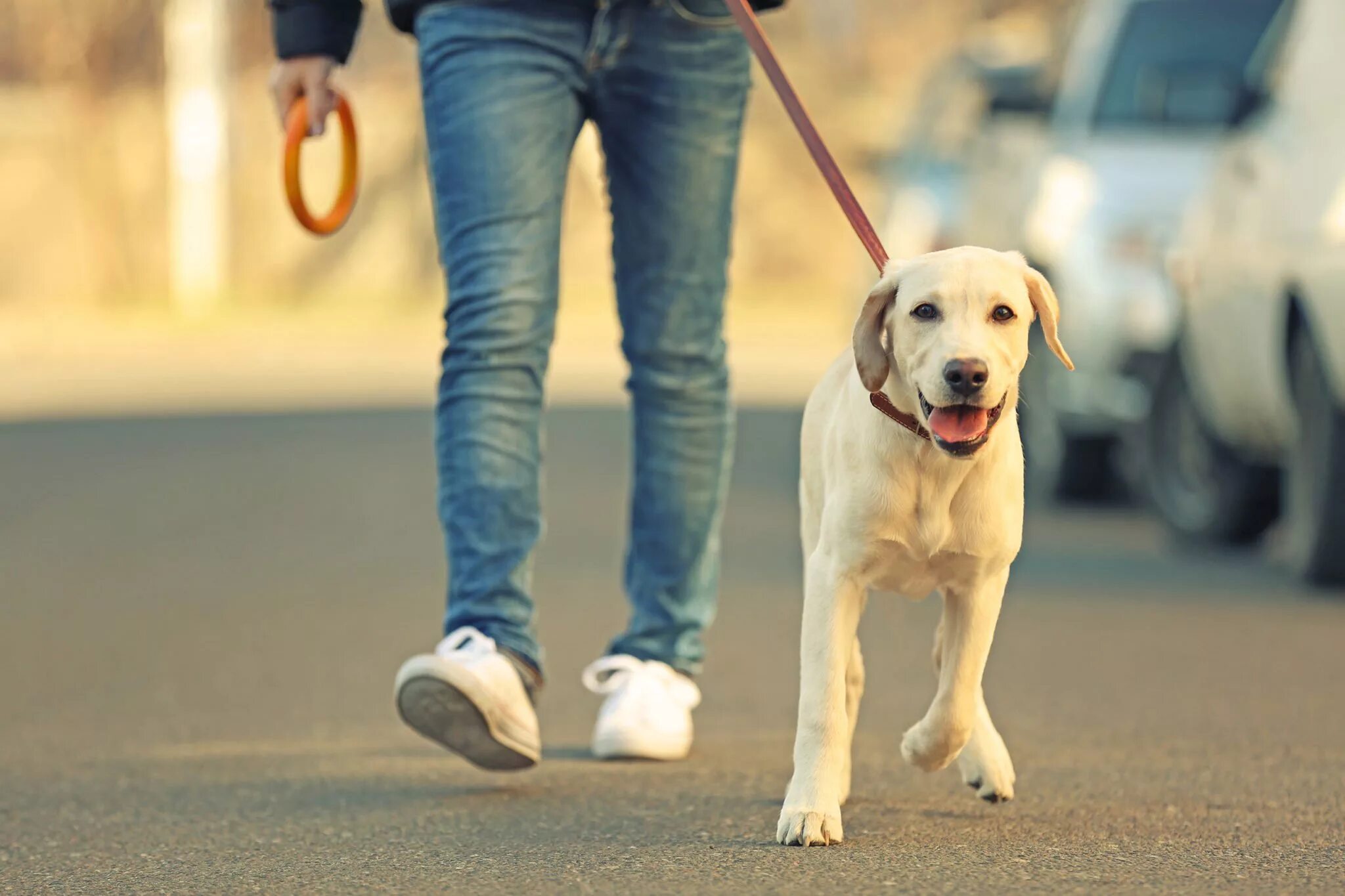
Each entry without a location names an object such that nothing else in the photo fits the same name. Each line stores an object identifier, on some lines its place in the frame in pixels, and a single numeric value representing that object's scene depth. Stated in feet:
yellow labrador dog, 24.61
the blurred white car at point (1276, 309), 46.78
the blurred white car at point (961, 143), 72.84
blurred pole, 175.22
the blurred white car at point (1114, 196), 62.69
